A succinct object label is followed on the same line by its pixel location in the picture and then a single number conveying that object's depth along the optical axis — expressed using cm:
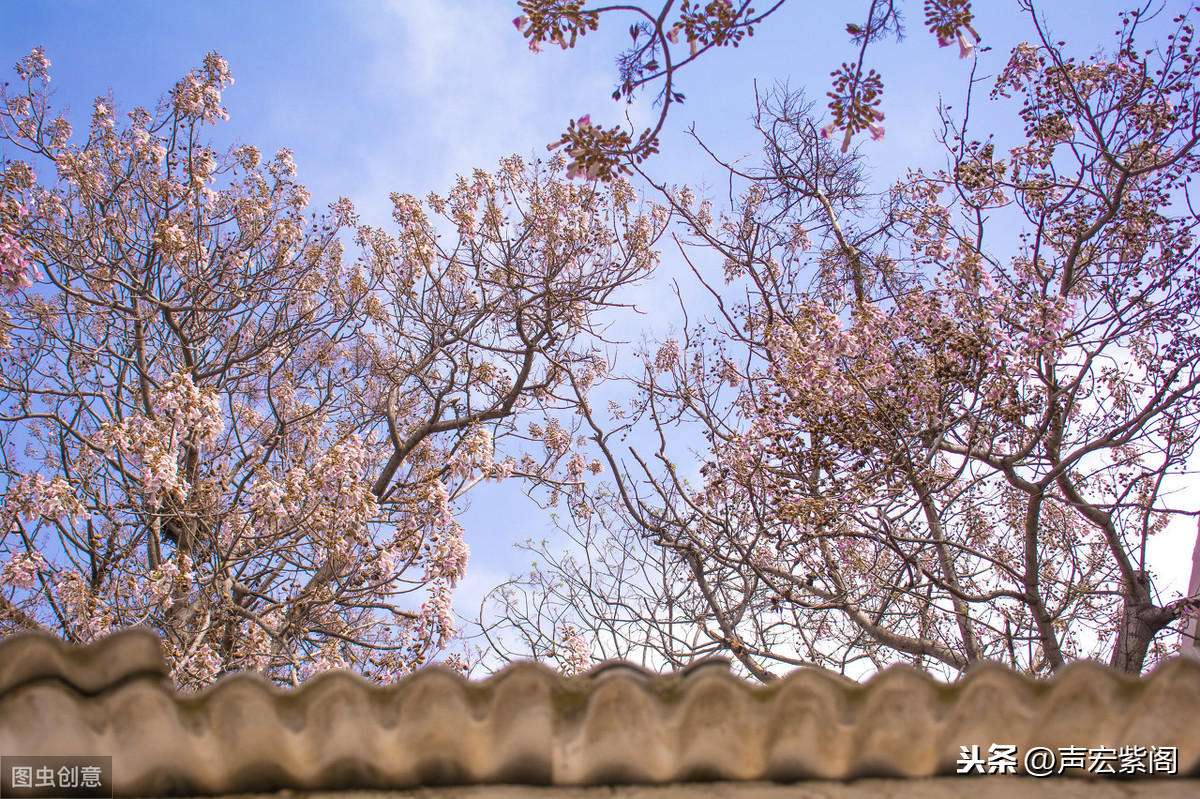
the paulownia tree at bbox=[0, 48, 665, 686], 663
